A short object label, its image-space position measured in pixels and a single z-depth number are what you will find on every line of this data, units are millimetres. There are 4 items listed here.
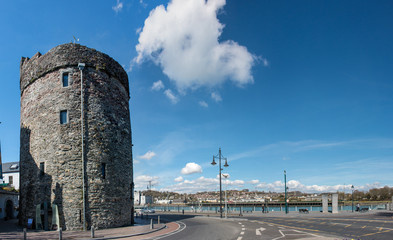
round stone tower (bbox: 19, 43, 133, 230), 20969
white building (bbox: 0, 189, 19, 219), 32844
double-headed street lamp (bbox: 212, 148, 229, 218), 32994
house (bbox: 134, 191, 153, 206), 132125
